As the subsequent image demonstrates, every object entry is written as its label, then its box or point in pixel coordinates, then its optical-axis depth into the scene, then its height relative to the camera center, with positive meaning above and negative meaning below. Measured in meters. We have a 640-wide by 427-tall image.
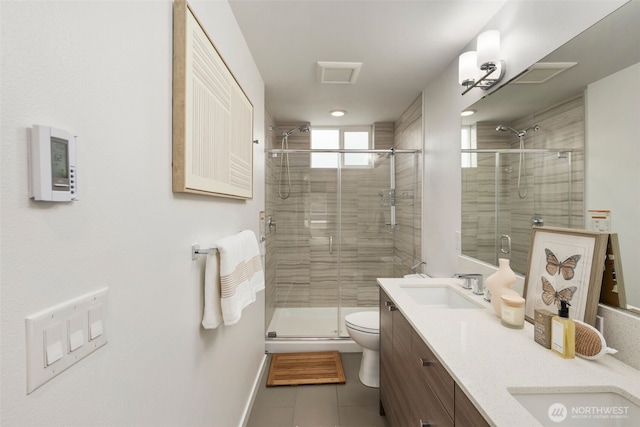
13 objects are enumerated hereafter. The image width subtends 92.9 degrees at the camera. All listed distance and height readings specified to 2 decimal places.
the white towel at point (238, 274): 1.22 -0.29
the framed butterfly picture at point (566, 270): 1.05 -0.24
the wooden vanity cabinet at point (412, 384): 0.90 -0.69
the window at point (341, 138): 4.01 +0.93
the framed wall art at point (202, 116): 1.00 +0.37
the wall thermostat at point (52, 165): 0.50 +0.07
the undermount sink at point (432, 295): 1.82 -0.53
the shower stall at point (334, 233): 3.21 -0.27
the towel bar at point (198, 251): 1.17 -0.17
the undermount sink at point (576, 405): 0.82 -0.54
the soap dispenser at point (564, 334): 0.98 -0.41
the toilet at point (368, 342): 2.19 -0.98
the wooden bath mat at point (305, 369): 2.36 -1.34
